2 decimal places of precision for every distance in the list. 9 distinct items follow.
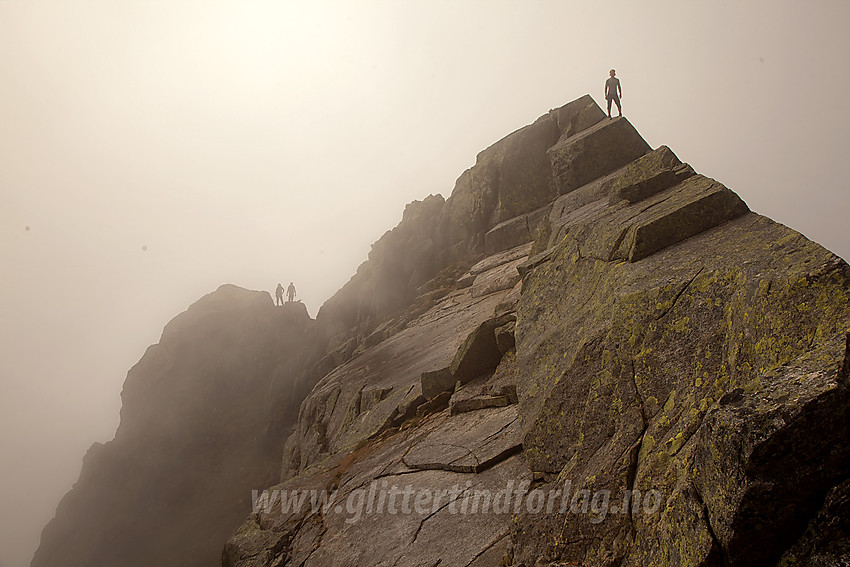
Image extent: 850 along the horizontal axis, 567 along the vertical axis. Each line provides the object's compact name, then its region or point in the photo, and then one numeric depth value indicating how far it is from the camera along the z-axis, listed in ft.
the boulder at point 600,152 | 82.74
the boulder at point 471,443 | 40.73
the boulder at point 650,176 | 44.32
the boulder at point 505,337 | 56.29
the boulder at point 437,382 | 61.16
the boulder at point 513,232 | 114.11
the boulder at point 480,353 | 58.70
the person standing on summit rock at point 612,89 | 92.84
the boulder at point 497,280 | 91.45
